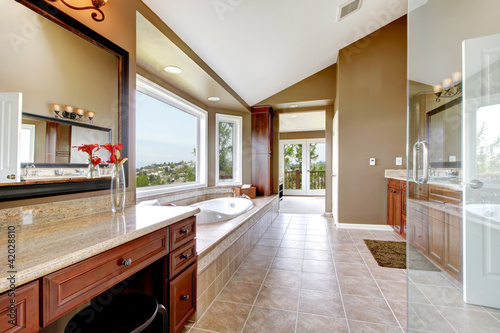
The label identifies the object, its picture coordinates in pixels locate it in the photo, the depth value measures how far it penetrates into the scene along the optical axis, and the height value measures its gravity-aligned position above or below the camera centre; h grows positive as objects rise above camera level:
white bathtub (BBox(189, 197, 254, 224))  3.51 -0.57
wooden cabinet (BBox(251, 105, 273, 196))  4.75 +0.39
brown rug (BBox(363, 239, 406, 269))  2.50 -1.00
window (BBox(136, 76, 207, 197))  2.79 +0.37
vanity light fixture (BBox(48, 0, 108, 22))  1.25 +0.92
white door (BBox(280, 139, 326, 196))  8.23 +0.05
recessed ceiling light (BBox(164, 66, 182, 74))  2.66 +1.14
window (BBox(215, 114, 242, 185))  4.51 +0.37
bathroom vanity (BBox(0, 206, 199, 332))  0.64 -0.34
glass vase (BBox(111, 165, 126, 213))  1.40 -0.15
